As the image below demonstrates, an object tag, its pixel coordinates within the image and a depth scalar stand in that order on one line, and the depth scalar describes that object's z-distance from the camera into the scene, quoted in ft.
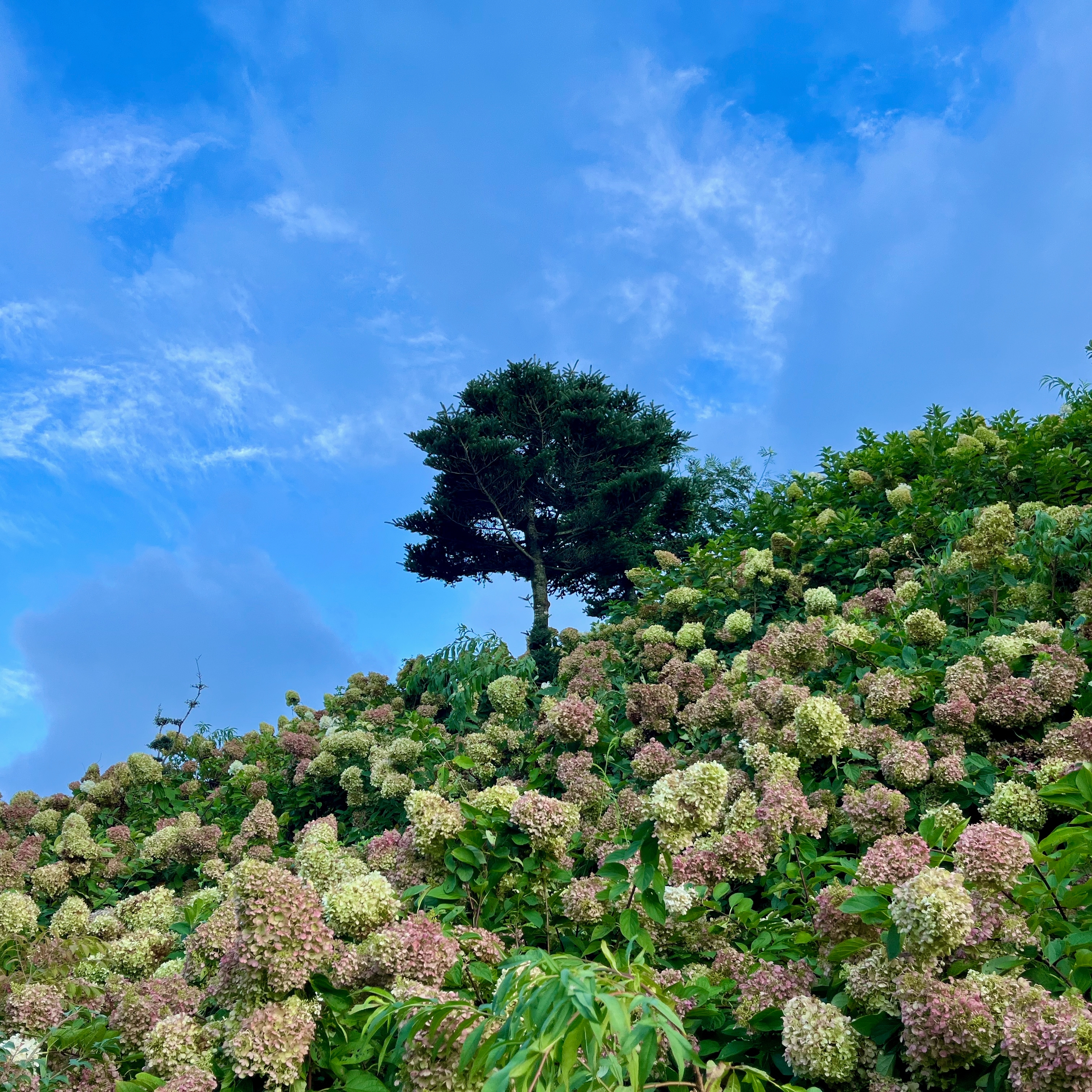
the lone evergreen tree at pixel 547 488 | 61.00
